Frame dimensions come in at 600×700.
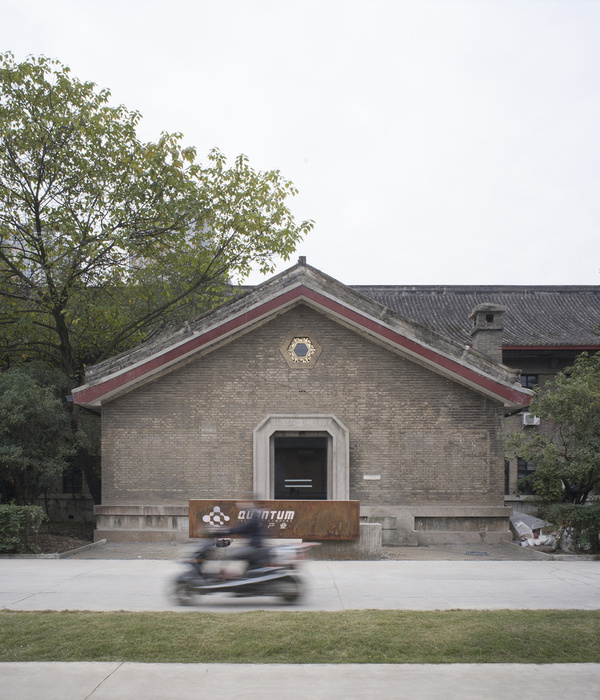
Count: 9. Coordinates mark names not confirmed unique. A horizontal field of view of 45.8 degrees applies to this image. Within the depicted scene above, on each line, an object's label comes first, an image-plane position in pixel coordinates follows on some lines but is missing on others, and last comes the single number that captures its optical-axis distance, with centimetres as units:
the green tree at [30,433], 1639
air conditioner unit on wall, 2590
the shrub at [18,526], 1423
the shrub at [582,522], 1498
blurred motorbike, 928
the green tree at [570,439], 1611
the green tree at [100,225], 1847
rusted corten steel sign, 1376
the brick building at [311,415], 1677
